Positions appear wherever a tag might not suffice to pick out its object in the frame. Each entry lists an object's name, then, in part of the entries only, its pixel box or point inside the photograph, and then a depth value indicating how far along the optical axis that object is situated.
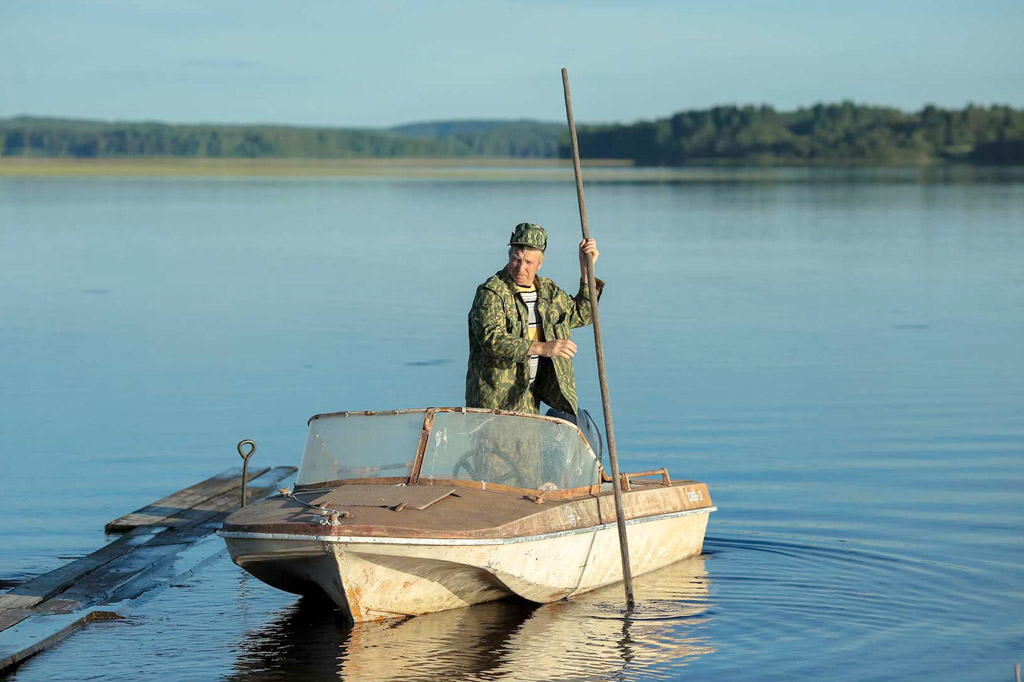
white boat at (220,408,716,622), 18.52
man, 20.71
